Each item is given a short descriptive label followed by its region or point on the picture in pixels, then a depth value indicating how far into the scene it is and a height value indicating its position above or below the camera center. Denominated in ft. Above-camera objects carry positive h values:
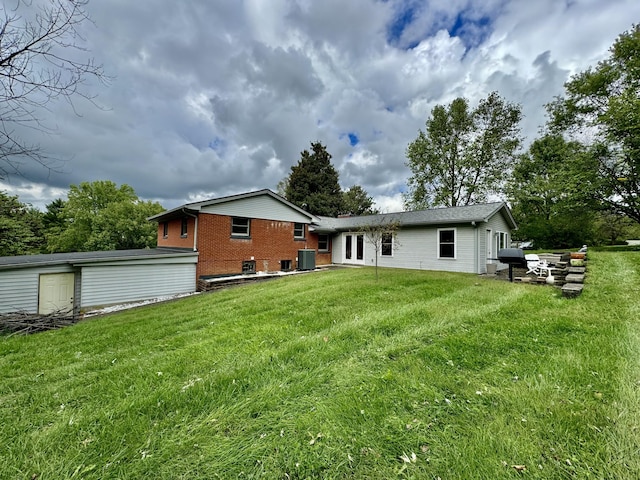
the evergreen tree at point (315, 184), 105.70 +26.96
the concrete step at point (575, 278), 20.54 -2.30
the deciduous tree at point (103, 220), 83.92 +8.76
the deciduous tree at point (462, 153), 74.95 +29.81
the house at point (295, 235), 40.19 +2.28
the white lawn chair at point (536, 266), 32.09 -2.07
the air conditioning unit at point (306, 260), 51.68 -2.51
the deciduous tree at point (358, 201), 119.96 +22.47
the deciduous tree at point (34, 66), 10.37 +7.63
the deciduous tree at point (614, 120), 47.39 +25.64
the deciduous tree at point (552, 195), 53.83 +13.96
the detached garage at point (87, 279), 28.86 -4.28
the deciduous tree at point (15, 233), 65.05 +3.33
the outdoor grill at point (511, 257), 29.53 -0.87
